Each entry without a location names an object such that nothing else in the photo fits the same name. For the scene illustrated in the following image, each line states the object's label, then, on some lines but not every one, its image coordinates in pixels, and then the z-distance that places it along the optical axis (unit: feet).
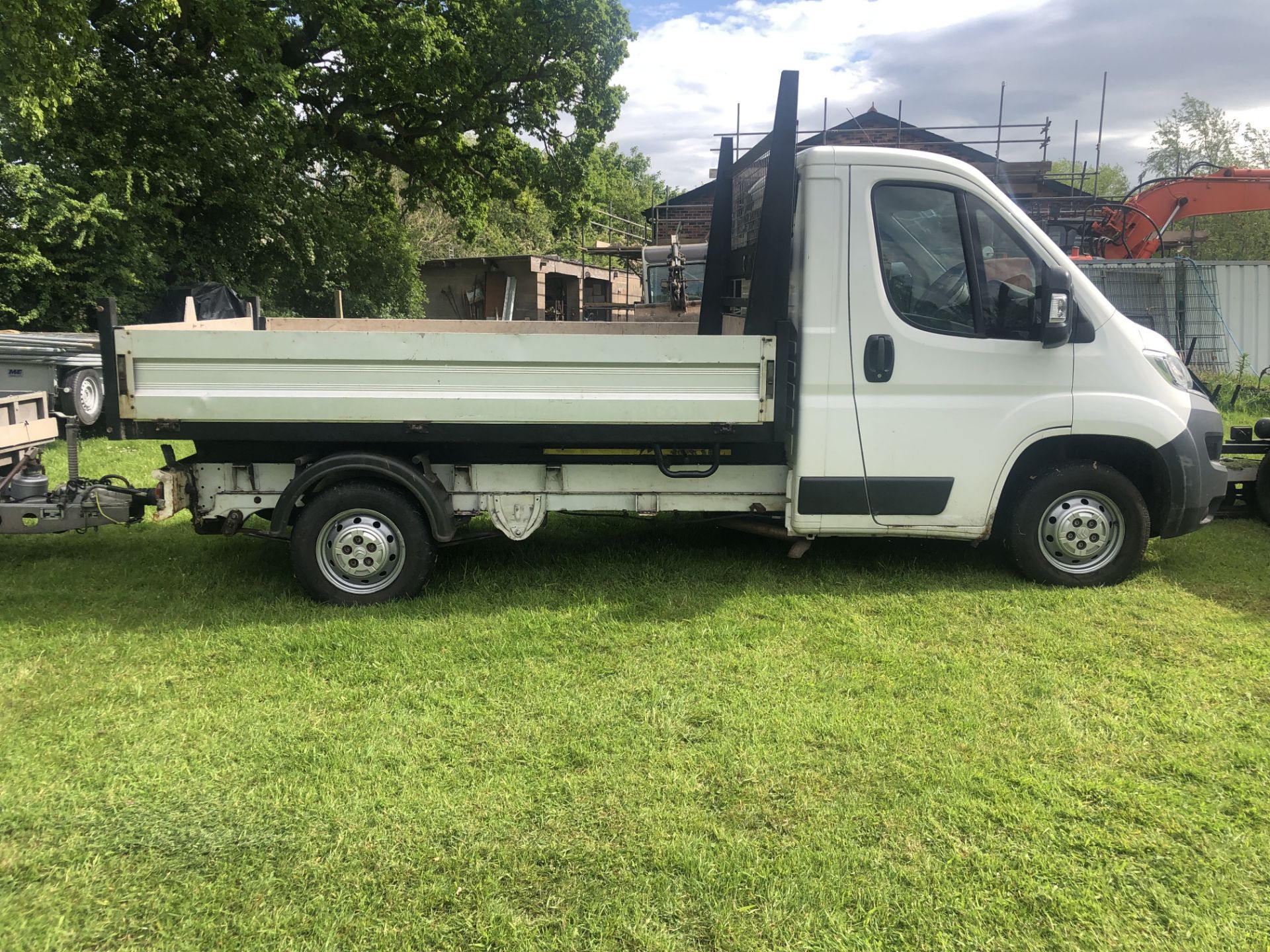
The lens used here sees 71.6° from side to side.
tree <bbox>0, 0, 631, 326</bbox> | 44.06
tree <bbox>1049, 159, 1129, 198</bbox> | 157.48
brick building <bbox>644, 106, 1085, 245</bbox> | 70.90
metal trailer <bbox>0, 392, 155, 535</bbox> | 18.42
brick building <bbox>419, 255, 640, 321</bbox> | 82.64
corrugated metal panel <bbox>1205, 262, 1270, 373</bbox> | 56.49
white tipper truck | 16.38
